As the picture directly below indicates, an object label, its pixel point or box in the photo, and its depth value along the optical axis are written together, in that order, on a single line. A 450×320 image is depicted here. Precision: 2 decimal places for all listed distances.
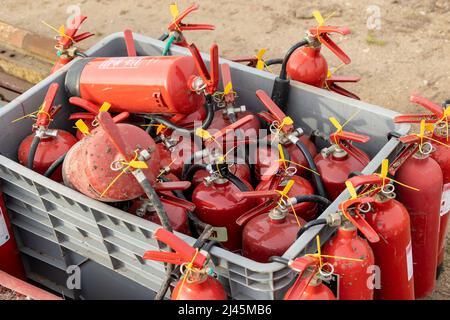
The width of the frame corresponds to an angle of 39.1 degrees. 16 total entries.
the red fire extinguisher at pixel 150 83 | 1.86
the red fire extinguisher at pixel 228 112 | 2.01
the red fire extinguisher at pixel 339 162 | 1.82
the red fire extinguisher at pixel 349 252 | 1.45
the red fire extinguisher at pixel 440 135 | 1.78
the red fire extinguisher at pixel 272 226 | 1.58
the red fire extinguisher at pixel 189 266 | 1.37
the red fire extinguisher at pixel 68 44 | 2.20
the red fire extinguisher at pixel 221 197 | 1.72
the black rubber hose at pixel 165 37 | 2.37
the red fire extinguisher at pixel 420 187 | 1.73
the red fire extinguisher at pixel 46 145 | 1.88
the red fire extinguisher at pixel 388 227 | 1.55
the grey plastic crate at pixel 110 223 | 1.48
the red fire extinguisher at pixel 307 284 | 1.36
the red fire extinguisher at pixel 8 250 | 1.92
